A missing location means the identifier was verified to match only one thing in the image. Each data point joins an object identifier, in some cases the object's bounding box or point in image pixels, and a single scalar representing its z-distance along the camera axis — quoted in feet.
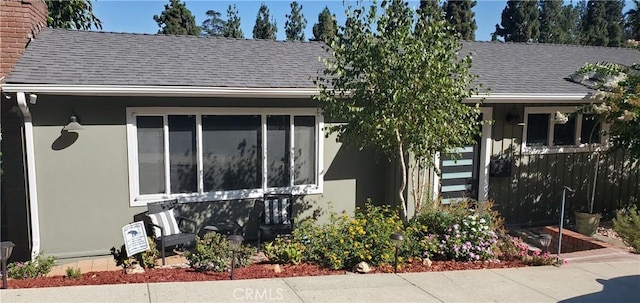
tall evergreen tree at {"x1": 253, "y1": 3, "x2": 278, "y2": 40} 114.83
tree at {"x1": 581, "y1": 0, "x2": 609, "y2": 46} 115.03
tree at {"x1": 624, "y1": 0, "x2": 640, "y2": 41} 48.20
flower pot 25.34
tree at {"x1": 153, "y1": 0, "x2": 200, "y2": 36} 68.13
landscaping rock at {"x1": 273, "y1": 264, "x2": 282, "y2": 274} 17.87
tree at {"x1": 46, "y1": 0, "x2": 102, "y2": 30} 40.04
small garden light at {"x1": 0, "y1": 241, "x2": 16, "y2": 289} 14.88
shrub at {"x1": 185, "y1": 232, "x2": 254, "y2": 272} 17.79
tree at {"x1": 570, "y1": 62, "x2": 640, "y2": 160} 24.28
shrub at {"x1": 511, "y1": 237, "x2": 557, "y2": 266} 20.10
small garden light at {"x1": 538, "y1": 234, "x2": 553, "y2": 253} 19.83
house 20.80
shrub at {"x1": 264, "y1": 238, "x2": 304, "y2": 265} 18.85
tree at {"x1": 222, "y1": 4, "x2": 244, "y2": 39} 117.91
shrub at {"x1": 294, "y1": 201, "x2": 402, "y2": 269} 18.61
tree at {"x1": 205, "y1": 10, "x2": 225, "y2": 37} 146.24
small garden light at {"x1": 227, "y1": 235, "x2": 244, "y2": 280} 16.69
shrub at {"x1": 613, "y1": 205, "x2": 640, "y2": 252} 21.53
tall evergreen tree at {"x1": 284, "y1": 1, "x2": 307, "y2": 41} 127.34
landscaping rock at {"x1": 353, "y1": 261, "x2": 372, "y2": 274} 18.02
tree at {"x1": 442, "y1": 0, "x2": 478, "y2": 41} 102.53
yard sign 17.49
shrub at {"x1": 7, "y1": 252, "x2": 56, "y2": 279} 16.78
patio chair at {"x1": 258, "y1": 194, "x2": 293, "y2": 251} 23.16
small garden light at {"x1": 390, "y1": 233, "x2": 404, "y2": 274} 17.57
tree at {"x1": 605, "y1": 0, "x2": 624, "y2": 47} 117.60
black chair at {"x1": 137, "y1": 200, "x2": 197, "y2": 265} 20.88
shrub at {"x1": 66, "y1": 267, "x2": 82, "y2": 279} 16.78
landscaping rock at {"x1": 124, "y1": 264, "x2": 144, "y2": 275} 17.42
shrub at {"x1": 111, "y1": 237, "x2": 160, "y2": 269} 18.21
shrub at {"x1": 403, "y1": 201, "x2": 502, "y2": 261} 20.08
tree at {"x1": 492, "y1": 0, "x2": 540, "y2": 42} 125.90
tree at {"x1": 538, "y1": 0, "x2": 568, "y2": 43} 138.92
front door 27.25
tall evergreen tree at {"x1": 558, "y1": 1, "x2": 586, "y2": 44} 167.63
